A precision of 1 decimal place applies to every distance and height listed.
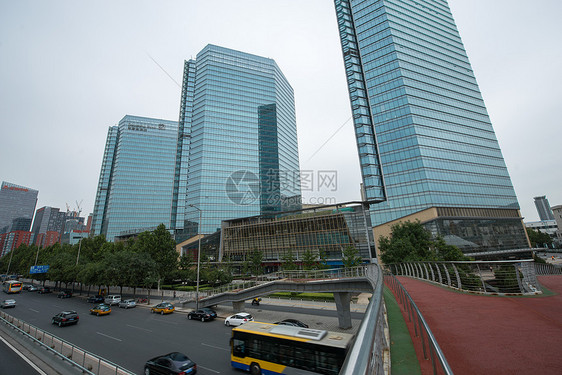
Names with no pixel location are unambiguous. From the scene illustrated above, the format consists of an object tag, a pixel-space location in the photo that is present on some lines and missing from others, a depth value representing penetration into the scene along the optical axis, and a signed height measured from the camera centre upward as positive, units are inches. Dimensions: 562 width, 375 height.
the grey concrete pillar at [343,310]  922.1 -209.4
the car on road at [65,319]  958.7 -193.7
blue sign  1824.4 +12.8
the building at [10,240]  7180.1 +945.0
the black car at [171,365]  517.2 -217.0
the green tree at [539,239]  3622.0 +54.8
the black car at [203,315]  1082.7 -234.0
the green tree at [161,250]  1750.7 +100.5
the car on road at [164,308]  1244.4 -225.2
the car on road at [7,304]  1348.4 -171.6
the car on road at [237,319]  984.3 -236.2
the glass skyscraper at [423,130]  2325.3 +1278.4
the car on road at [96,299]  1562.5 -200.7
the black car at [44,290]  2116.4 -170.5
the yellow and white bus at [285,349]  451.8 -187.5
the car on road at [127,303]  1405.5 -215.5
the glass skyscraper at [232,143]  3545.8 +1868.9
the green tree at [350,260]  1594.6 -42.4
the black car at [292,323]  848.9 -229.2
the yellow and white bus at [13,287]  1998.0 -121.6
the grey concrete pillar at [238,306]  1170.6 -218.6
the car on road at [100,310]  1182.5 -206.2
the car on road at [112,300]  1453.0 -195.2
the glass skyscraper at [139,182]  4345.5 +1556.8
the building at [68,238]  6350.4 +891.7
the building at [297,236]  2267.8 +210.6
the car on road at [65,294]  1816.1 -186.2
